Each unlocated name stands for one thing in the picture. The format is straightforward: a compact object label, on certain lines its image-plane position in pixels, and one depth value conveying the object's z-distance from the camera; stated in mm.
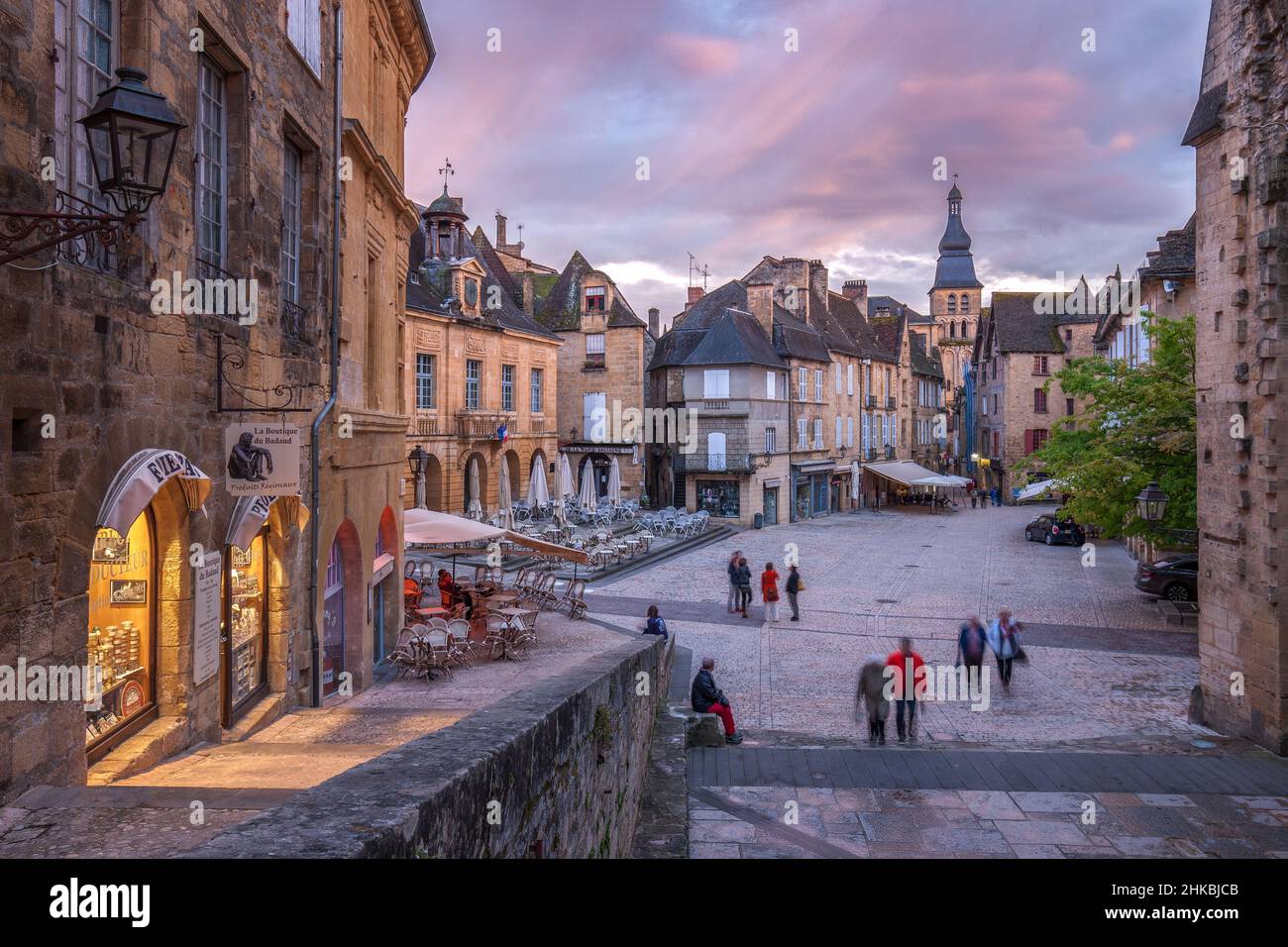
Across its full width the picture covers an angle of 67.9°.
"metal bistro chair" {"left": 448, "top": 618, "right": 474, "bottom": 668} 13562
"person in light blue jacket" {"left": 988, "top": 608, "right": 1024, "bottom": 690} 14312
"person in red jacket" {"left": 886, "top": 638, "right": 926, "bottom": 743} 11719
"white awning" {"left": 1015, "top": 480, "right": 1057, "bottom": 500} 36125
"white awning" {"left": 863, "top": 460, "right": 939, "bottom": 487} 50750
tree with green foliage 18688
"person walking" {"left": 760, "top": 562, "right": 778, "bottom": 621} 19953
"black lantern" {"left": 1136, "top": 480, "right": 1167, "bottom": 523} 15047
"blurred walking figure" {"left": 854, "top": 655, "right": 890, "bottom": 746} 11594
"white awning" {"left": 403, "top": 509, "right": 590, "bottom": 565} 16312
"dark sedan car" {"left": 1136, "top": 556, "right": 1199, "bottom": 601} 22047
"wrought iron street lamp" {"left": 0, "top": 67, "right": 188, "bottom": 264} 4453
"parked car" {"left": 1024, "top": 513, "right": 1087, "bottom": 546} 35219
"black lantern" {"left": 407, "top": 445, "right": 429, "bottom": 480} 25609
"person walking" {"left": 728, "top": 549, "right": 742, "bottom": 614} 20875
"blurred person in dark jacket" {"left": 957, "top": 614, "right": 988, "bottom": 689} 13875
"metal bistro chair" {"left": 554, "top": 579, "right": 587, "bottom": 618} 18203
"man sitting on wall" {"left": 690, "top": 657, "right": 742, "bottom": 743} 11898
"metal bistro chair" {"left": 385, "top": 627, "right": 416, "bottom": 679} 12867
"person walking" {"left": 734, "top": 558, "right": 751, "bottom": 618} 20812
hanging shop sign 7703
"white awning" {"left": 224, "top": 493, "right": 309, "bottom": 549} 7898
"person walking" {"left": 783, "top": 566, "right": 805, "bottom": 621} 20312
